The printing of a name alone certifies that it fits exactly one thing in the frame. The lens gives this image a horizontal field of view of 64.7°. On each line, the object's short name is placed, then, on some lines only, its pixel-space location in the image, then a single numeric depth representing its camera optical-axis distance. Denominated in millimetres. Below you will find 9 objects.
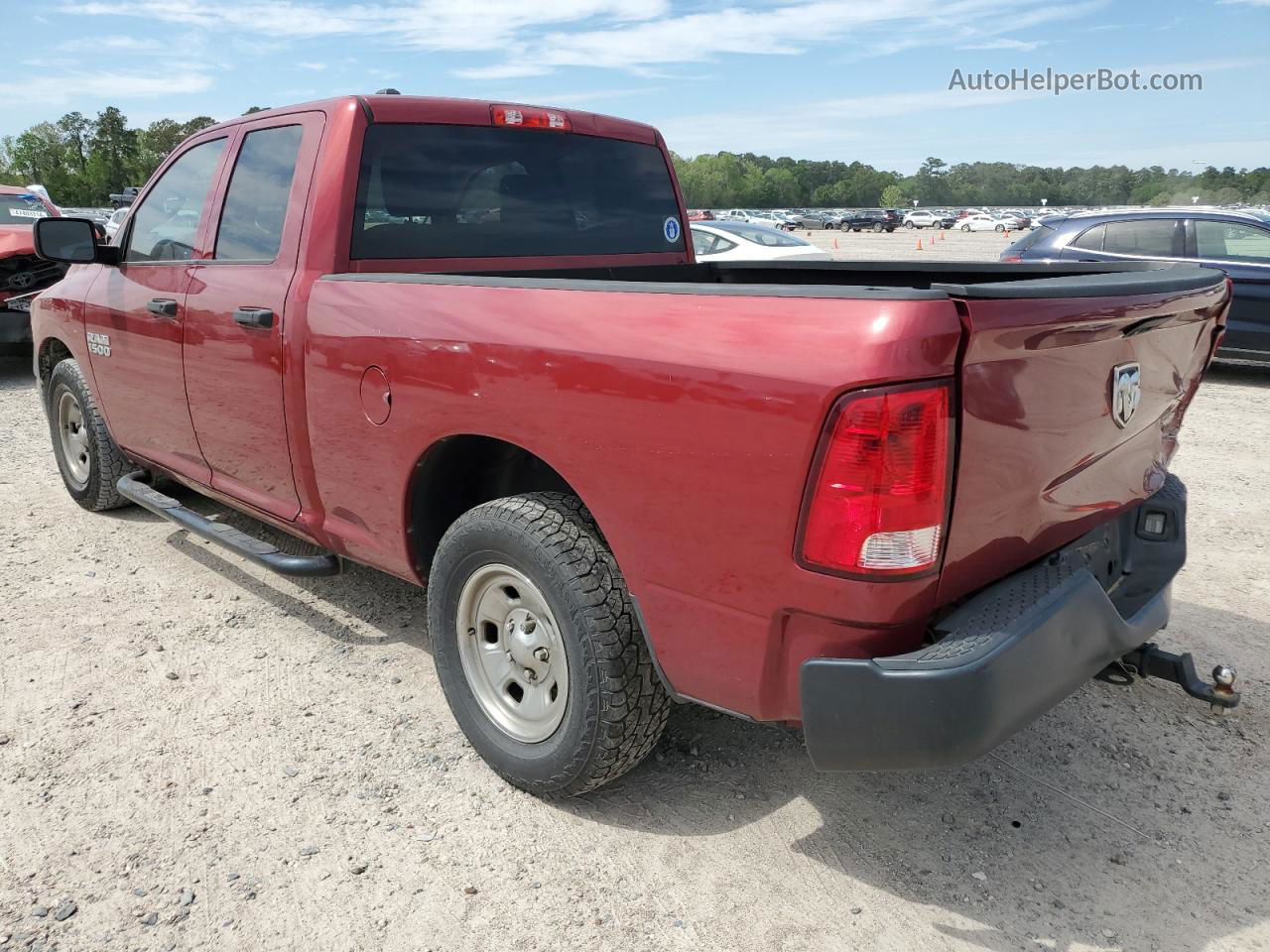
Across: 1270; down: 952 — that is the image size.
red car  9344
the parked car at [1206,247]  9203
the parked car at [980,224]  76138
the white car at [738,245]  12609
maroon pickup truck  2016
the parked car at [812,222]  80375
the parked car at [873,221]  74619
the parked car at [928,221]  83125
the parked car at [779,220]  71450
